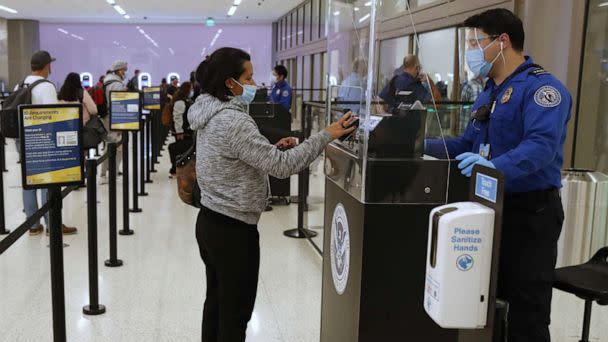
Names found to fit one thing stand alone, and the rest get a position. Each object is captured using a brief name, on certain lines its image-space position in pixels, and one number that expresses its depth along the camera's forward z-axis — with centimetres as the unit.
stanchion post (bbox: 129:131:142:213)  639
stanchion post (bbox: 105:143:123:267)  406
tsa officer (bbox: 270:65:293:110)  970
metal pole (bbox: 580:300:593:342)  263
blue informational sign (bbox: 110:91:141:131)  611
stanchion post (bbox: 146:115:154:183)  832
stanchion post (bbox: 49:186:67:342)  254
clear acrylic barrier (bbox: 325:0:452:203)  206
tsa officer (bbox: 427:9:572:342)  192
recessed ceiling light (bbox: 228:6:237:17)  1883
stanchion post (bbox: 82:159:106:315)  324
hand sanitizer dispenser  137
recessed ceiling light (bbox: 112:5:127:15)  1884
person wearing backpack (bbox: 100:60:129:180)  779
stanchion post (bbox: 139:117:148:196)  736
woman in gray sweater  218
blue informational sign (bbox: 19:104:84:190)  262
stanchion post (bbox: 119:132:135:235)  512
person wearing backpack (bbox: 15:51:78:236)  498
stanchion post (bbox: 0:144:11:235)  514
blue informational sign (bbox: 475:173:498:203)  138
